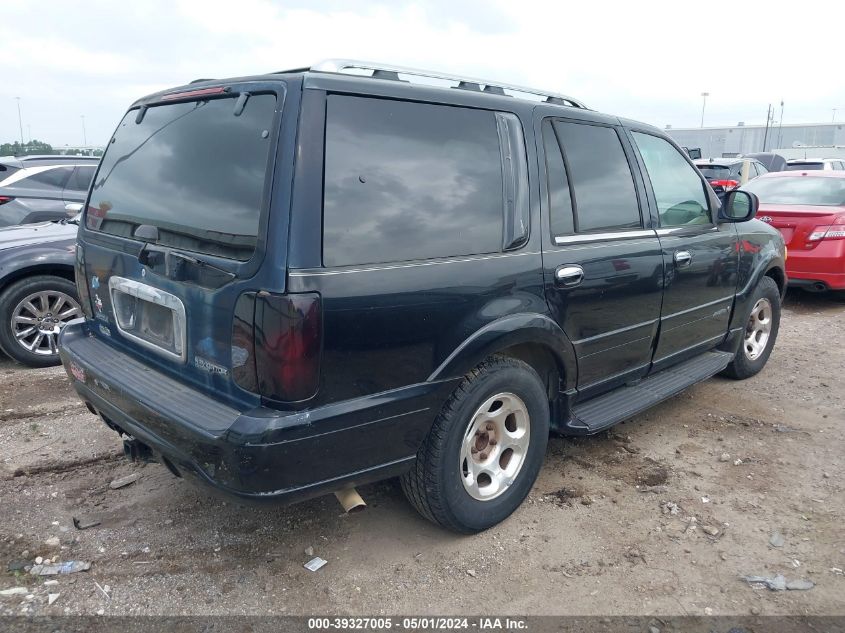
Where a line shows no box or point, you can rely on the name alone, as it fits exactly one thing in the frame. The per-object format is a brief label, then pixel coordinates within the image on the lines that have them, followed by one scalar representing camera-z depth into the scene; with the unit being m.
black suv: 2.24
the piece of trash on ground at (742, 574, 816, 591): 2.70
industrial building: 56.19
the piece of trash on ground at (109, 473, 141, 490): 3.42
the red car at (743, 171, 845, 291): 7.12
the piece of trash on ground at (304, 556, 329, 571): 2.79
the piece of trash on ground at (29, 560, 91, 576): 2.71
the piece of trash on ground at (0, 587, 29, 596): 2.58
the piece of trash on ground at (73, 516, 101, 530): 3.05
